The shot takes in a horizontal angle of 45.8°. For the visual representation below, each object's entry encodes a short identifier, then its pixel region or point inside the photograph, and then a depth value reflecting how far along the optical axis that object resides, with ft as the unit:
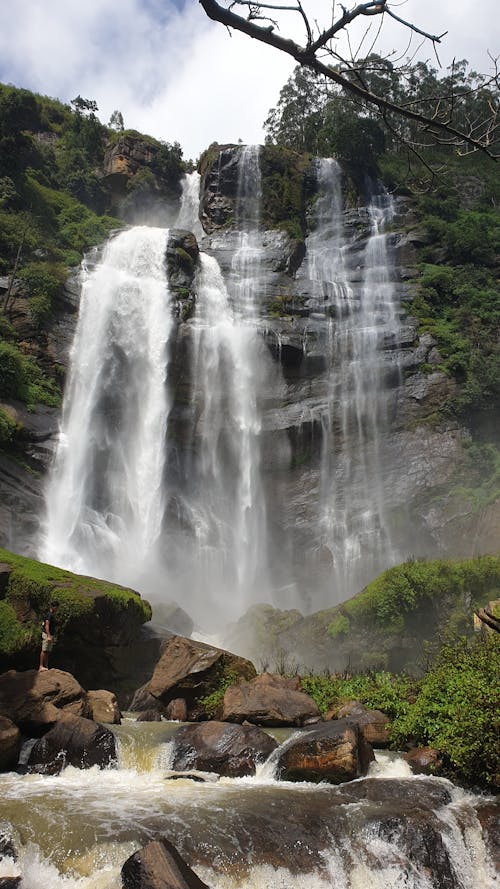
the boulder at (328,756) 21.95
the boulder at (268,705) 29.30
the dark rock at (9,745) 22.54
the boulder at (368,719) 26.13
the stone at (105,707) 29.27
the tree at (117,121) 171.53
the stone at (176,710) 32.17
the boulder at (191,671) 34.14
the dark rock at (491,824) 17.48
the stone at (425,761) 22.61
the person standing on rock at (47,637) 33.73
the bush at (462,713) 21.11
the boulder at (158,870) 14.03
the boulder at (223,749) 23.76
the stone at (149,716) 31.12
